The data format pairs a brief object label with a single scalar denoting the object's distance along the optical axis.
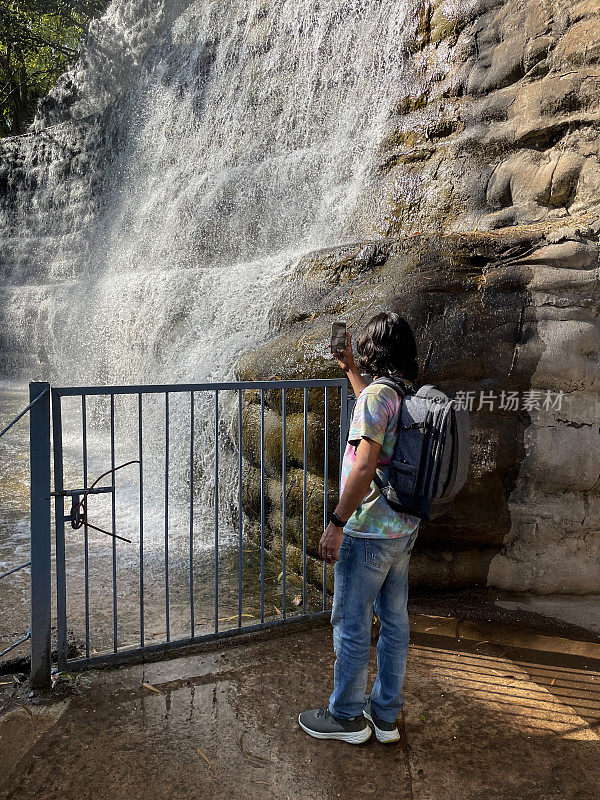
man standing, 2.56
